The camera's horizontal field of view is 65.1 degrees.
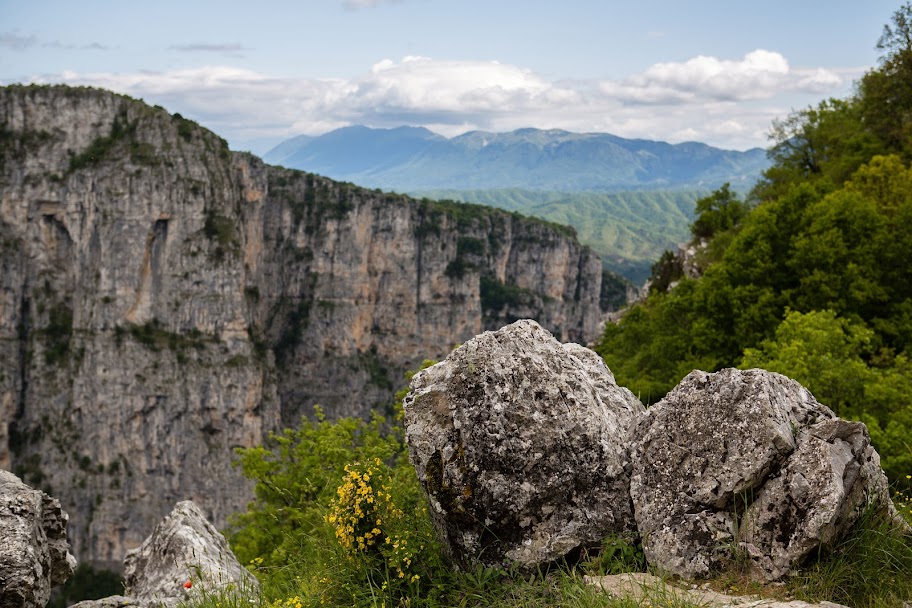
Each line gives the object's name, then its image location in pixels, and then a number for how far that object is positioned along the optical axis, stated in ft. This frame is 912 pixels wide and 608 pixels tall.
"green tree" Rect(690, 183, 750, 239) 149.48
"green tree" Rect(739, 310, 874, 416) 60.39
